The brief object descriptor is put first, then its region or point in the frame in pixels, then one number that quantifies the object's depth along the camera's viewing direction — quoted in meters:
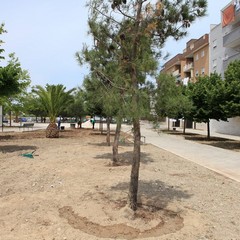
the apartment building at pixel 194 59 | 32.30
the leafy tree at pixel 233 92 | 12.20
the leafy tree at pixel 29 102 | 30.24
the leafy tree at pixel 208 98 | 13.32
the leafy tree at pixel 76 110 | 26.60
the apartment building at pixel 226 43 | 22.81
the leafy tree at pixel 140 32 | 3.90
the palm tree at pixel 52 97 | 16.86
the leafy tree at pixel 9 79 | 10.94
